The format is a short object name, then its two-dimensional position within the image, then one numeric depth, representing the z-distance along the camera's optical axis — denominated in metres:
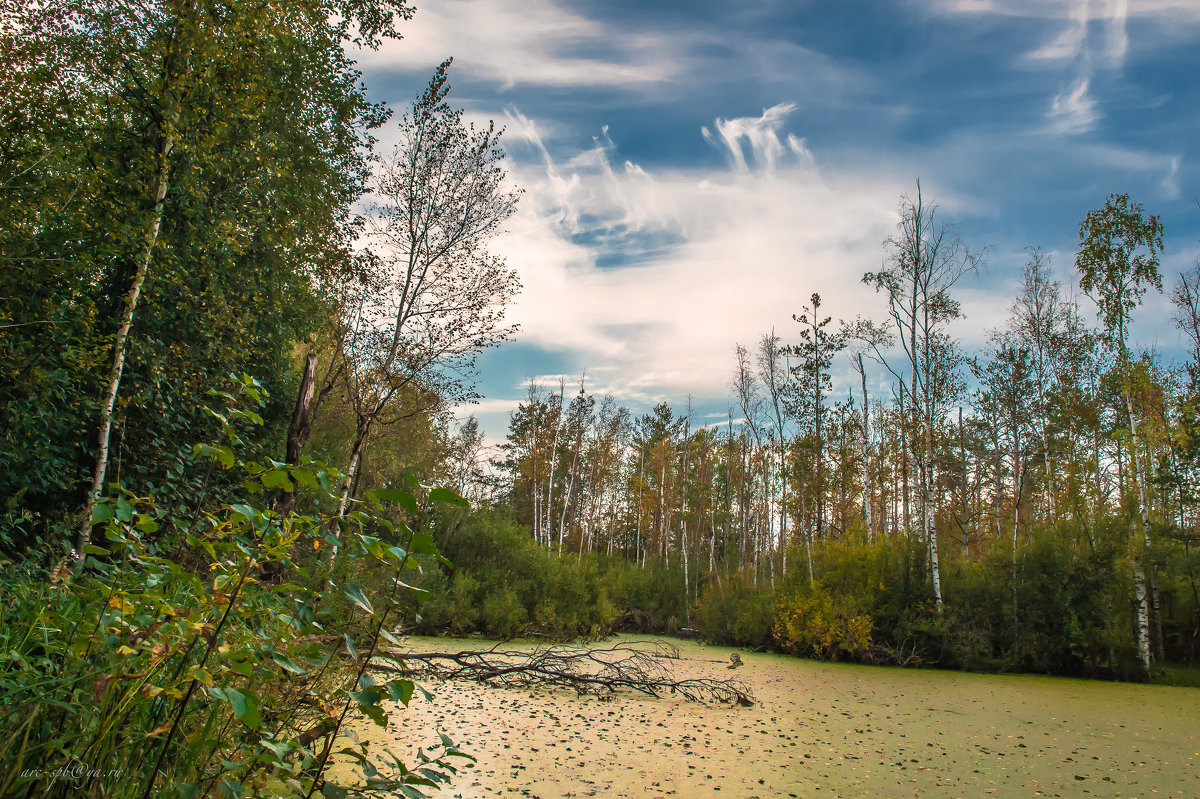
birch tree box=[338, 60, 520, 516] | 9.50
